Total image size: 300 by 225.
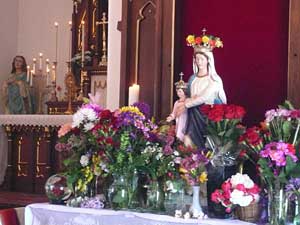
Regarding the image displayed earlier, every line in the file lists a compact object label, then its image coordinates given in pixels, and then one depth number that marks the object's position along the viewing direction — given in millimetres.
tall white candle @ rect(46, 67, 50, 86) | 6855
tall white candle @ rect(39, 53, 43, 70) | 6998
